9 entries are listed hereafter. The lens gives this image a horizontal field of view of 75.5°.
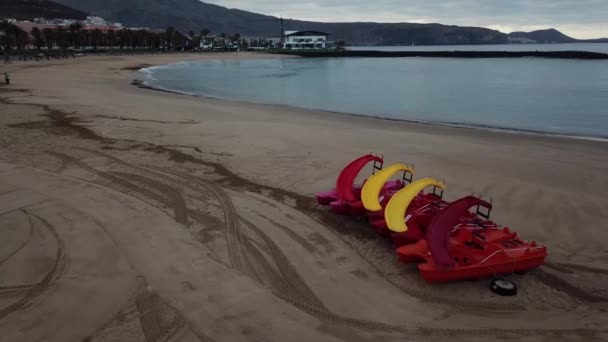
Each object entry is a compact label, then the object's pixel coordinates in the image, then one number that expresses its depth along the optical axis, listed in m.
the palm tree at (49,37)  107.68
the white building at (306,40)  175.88
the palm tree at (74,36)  119.19
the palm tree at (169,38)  159.51
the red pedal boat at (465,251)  7.08
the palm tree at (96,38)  126.49
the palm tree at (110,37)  131.00
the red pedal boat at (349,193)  9.79
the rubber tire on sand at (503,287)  6.90
